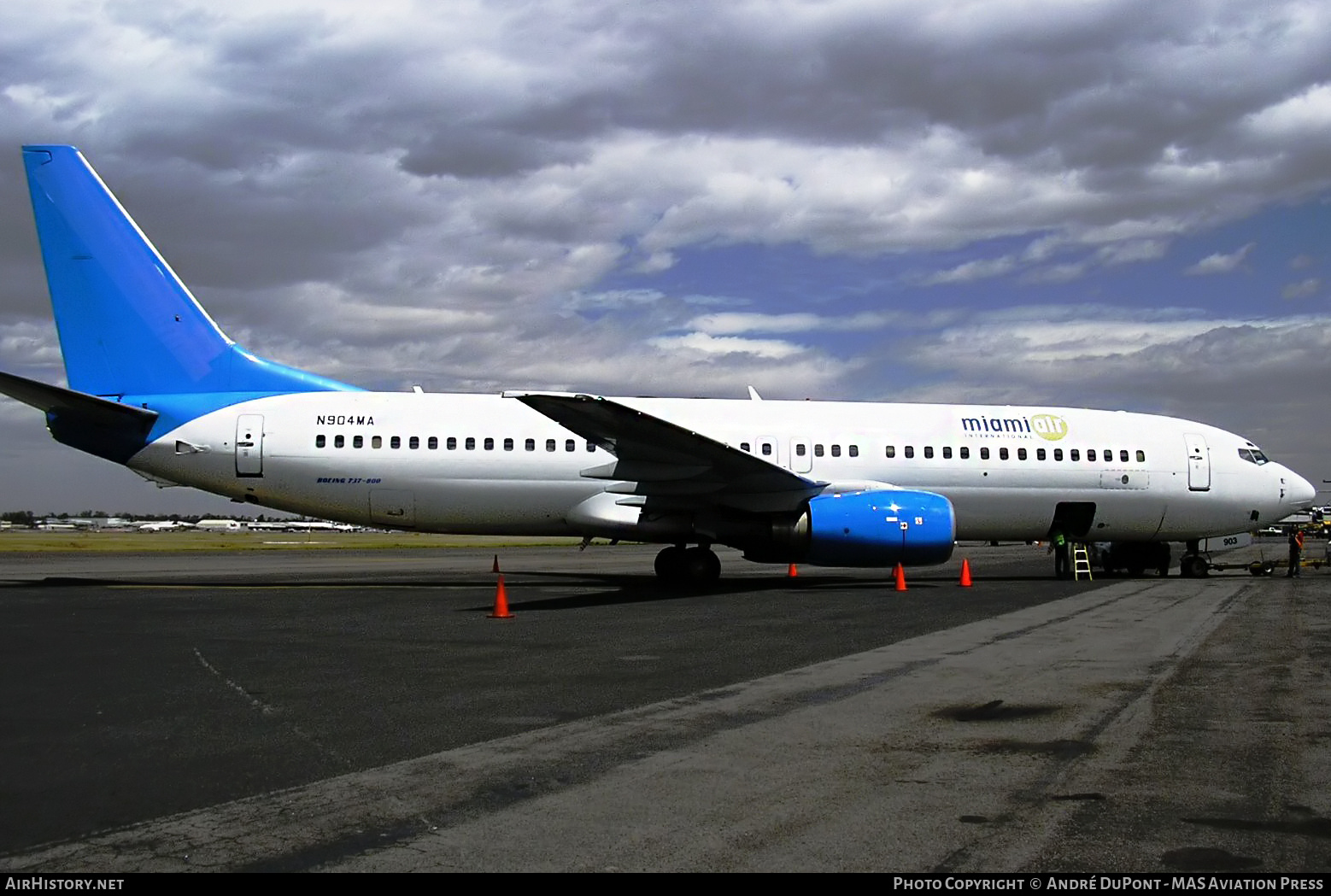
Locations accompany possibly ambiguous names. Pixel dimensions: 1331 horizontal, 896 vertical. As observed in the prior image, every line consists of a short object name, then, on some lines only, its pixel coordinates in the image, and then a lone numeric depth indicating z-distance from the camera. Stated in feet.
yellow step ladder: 75.10
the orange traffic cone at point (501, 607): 47.06
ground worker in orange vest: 80.59
